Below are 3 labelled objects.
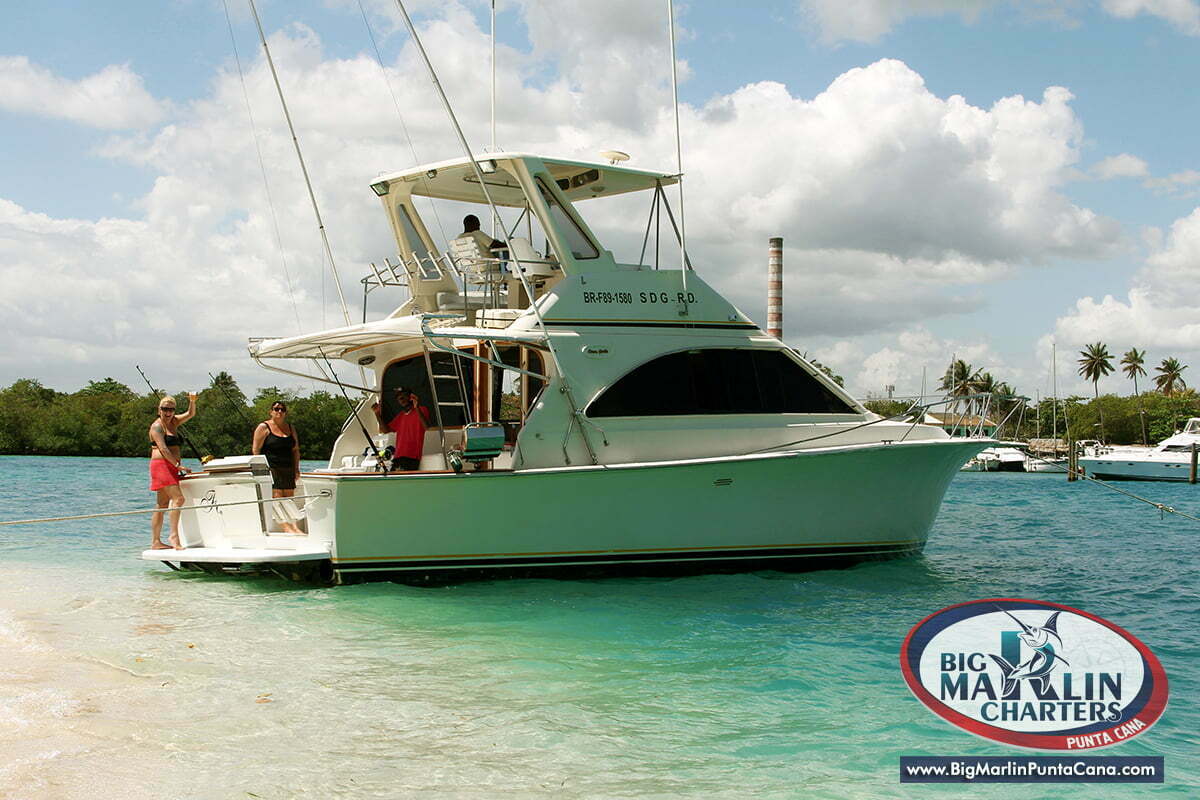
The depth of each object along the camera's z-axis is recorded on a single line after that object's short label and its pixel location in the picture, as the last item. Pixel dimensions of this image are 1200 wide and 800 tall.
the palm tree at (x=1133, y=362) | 91.88
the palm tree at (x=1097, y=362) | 93.88
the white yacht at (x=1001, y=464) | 62.59
